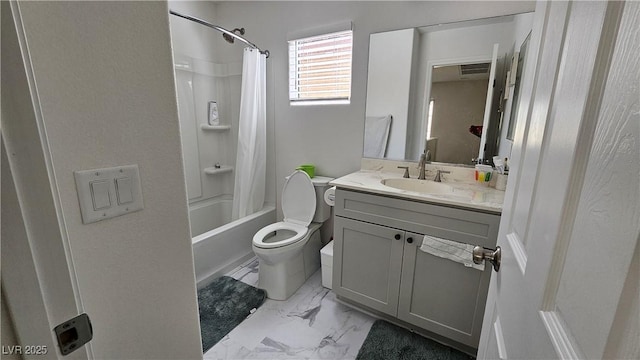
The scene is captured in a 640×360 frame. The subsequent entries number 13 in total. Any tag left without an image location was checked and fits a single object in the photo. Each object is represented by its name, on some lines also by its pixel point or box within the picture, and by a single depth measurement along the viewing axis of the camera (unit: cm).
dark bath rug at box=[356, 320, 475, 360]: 151
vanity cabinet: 136
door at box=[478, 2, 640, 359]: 28
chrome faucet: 185
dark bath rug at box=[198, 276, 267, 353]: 166
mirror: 162
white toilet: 191
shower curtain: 235
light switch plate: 57
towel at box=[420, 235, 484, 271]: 134
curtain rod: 186
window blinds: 213
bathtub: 209
